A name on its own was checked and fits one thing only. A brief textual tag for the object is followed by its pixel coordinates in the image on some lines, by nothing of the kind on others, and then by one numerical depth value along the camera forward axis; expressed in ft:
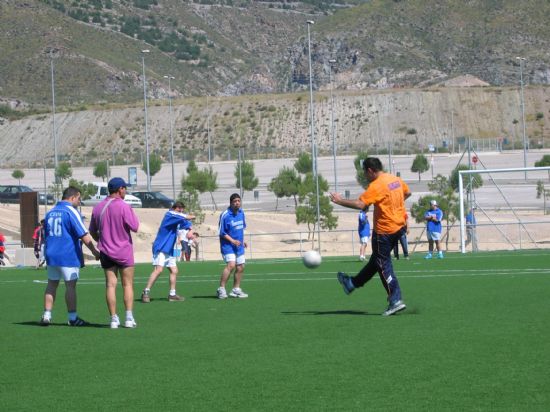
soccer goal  144.15
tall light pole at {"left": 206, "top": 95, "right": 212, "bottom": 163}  319.88
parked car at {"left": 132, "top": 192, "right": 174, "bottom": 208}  230.68
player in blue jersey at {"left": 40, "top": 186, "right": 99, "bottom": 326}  46.03
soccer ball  52.80
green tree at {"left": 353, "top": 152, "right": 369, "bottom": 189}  251.19
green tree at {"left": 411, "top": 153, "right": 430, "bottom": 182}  277.03
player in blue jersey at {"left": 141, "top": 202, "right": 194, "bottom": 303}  61.82
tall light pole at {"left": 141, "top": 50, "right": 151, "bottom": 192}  232.57
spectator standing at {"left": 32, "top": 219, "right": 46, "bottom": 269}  112.16
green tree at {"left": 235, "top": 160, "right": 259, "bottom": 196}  259.60
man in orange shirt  46.44
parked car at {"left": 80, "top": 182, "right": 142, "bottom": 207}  238.44
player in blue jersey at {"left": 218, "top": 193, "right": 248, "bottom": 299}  61.67
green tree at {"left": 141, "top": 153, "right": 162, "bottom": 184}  294.46
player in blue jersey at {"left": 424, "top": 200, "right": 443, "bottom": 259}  110.83
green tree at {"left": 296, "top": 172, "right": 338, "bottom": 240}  188.55
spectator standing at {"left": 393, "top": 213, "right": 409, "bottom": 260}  103.39
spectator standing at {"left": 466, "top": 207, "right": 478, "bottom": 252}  123.65
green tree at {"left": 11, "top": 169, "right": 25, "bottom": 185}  293.02
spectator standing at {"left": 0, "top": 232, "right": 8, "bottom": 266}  124.26
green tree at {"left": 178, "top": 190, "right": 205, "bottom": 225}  181.27
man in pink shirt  44.68
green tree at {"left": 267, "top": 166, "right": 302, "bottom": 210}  239.91
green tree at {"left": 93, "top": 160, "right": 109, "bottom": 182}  288.39
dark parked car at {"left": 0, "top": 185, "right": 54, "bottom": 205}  239.30
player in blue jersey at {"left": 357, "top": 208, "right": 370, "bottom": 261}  105.21
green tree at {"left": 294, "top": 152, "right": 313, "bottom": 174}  286.66
